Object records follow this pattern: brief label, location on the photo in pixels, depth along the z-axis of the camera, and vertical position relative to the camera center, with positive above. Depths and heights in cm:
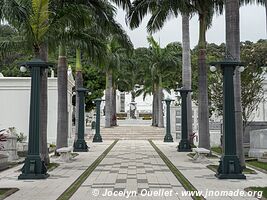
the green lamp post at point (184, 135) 2495 -78
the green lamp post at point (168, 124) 3294 -23
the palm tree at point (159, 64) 4506 +564
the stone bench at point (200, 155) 1830 -143
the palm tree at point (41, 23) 1453 +328
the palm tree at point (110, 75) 4286 +476
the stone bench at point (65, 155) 1856 -141
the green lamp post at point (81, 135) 2553 -78
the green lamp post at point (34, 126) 1379 -15
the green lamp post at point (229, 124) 1353 -10
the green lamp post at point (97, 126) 3462 -38
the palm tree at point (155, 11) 2022 +505
